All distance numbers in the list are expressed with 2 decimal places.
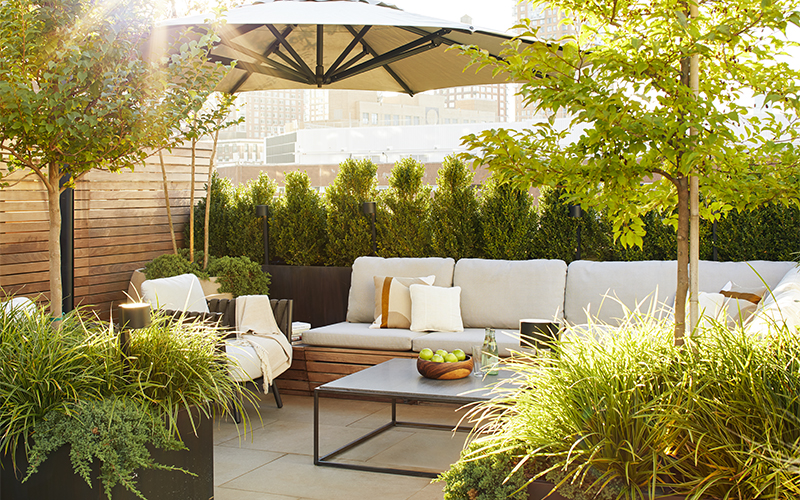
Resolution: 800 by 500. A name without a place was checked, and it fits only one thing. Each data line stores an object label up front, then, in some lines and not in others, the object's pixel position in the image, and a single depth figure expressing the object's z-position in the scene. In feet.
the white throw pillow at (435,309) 16.10
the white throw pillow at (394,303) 16.66
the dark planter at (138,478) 7.02
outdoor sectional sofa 15.06
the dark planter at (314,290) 20.31
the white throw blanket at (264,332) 14.71
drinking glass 12.39
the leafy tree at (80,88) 8.92
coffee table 10.61
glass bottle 11.79
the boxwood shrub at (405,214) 20.01
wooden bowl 11.51
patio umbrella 14.57
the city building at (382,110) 60.13
